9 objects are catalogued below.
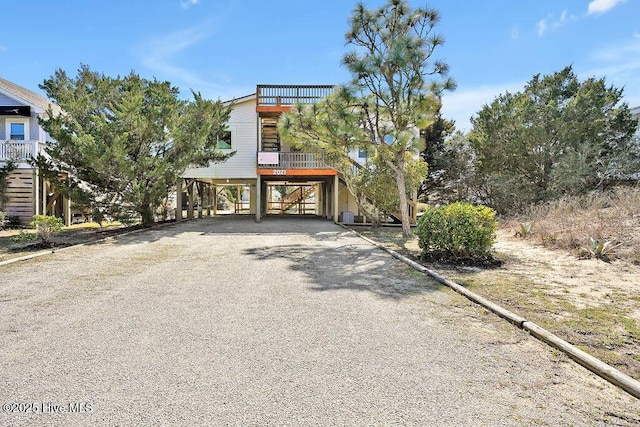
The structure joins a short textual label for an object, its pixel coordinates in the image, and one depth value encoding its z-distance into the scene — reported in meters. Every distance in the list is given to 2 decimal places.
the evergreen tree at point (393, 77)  11.03
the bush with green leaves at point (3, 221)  12.78
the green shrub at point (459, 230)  7.30
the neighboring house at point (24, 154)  14.98
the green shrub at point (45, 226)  9.01
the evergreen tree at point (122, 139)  11.48
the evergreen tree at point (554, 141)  15.41
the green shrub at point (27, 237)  9.15
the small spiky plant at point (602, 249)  7.21
